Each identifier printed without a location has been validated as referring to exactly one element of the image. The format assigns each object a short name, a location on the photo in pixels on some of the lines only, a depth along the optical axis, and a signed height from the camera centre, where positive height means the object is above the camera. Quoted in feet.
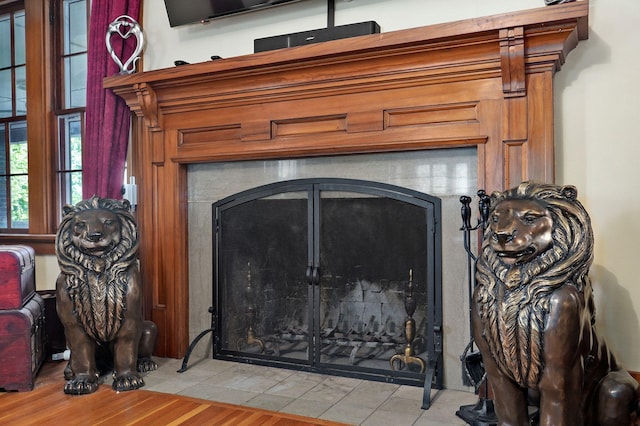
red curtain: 10.43 +1.91
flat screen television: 9.26 +3.60
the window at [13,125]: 12.84 +2.09
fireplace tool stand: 6.89 -2.28
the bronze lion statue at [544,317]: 5.62 -1.20
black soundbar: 8.26 +2.78
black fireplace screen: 8.50 -1.22
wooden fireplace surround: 7.39 +1.64
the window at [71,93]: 12.15 +2.68
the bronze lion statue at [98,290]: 8.24 -1.26
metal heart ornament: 10.17 +3.40
